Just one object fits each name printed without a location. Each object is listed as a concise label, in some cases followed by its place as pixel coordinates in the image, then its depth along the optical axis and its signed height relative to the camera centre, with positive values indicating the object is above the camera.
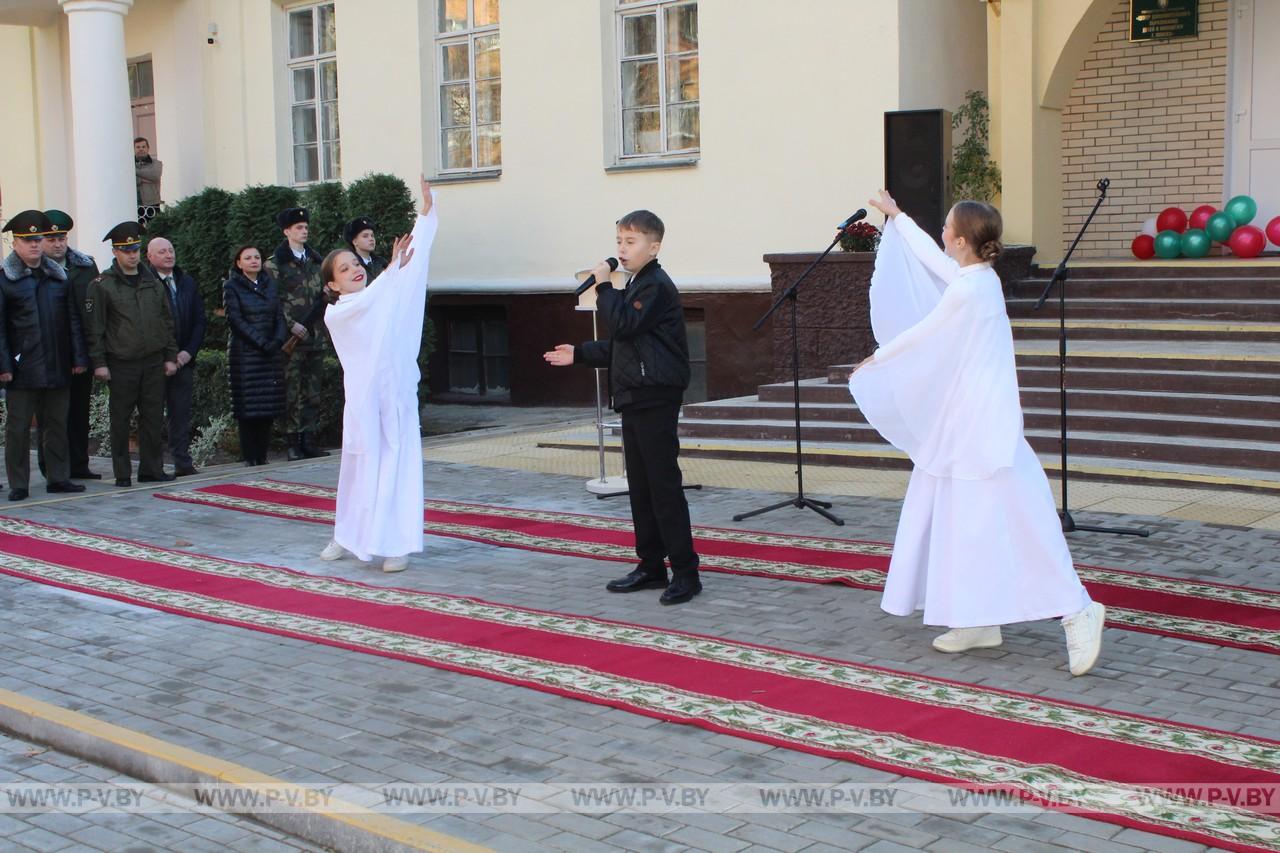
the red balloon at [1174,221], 13.26 +0.32
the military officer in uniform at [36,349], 10.71 -0.48
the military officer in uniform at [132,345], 11.12 -0.48
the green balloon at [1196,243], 12.89 +0.11
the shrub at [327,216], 15.60 +0.66
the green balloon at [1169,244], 13.03 +0.11
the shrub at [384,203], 15.36 +0.76
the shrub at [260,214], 16.33 +0.72
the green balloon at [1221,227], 12.88 +0.25
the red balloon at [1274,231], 12.64 +0.20
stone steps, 9.93 -0.99
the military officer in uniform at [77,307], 11.12 -0.18
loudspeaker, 12.48 +0.85
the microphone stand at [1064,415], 7.96 -0.87
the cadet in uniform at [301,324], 12.18 -0.38
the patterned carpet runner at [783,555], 6.22 -1.55
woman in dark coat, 12.02 -0.50
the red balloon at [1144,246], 13.28 +0.10
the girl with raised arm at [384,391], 7.85 -0.62
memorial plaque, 13.73 +2.22
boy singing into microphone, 6.79 -0.47
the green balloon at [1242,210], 12.89 +0.39
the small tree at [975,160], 13.75 +0.95
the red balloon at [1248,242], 12.59 +0.11
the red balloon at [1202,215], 13.15 +0.36
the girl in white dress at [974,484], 5.65 -0.87
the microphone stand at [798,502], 8.71 -1.45
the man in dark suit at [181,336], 11.70 -0.45
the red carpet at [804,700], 4.37 -1.58
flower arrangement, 12.83 +0.22
